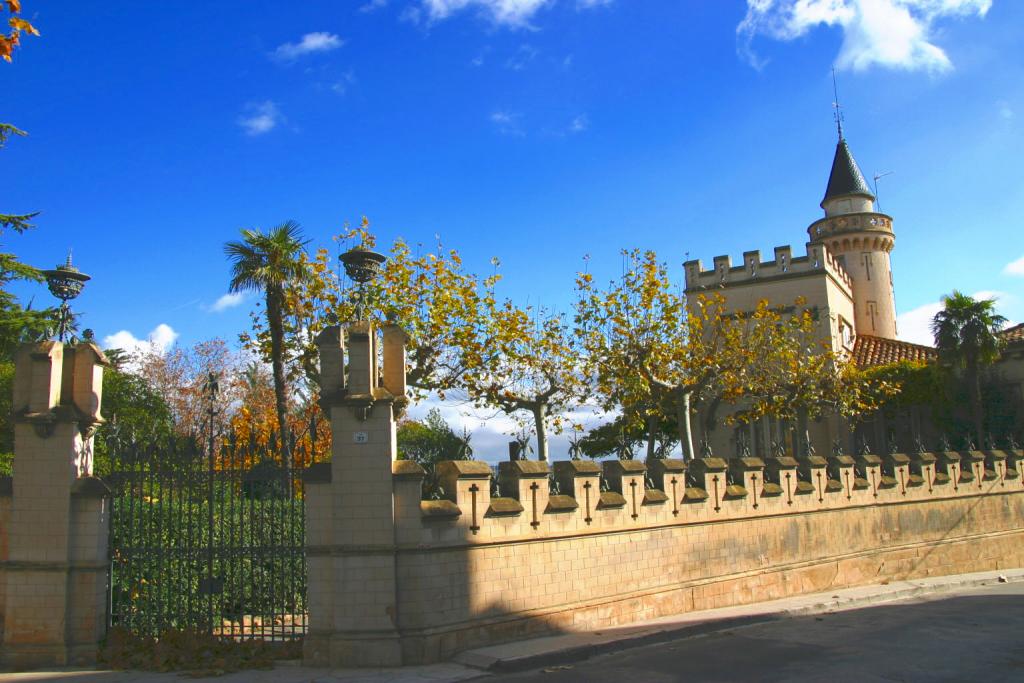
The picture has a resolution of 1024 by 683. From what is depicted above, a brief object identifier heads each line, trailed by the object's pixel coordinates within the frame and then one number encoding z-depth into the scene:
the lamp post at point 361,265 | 10.85
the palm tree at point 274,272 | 21.75
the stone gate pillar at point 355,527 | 9.95
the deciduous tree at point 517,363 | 22.12
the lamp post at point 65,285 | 11.26
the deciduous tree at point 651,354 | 22.56
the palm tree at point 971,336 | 29.20
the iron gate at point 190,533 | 10.82
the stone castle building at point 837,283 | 34.47
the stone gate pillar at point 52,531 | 10.41
